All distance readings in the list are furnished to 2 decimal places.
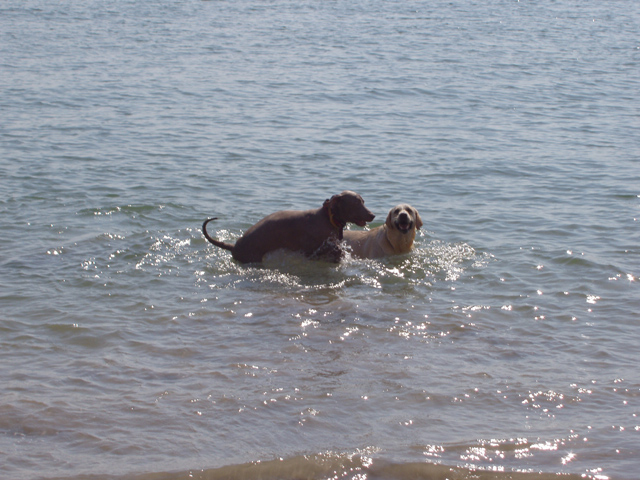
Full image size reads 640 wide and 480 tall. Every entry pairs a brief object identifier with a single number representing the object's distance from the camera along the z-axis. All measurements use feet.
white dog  62.61
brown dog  60.13
